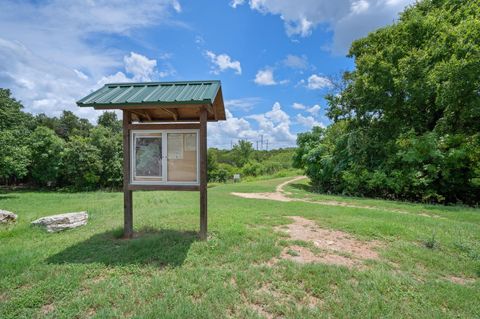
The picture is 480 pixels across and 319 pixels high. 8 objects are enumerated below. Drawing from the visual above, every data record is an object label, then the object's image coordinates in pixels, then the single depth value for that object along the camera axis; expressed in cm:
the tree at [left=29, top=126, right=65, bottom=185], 2278
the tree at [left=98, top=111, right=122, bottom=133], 3366
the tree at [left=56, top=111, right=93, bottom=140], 3322
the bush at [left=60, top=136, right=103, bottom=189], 2250
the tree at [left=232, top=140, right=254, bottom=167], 5097
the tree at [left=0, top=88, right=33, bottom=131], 1670
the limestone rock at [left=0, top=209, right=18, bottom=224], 630
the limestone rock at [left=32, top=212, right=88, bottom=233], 546
